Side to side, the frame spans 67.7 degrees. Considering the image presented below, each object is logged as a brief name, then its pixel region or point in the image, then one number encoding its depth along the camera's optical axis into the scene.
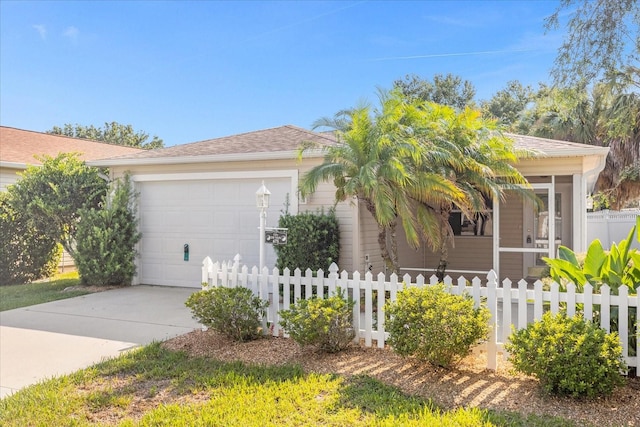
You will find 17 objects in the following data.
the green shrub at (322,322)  4.97
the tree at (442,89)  33.12
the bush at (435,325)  4.37
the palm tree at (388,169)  6.72
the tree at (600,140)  17.80
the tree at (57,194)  10.41
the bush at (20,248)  11.33
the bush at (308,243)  8.50
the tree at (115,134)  41.59
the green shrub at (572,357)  3.79
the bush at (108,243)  10.00
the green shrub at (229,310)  5.55
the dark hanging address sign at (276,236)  7.16
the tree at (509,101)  32.81
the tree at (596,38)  6.51
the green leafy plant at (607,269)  4.67
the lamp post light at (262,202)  7.04
